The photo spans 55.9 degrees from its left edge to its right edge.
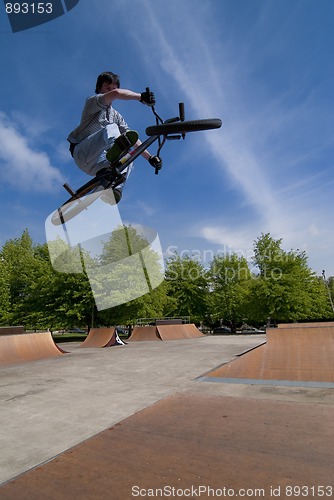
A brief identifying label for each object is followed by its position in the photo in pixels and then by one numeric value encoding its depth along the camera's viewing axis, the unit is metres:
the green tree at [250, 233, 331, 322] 24.52
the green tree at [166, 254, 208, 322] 33.34
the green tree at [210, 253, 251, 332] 30.25
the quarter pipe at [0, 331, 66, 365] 10.75
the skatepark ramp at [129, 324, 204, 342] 18.70
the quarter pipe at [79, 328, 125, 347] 16.14
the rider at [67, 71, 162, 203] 3.02
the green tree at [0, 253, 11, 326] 26.76
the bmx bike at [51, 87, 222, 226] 2.99
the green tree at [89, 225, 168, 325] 24.03
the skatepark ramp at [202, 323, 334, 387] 5.88
